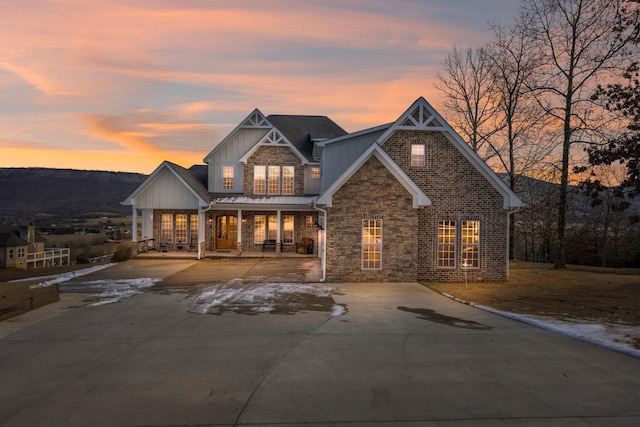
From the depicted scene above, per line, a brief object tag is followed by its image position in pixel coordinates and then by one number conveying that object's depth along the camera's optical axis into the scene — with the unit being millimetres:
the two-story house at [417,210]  18625
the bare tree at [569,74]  24469
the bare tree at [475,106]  34438
